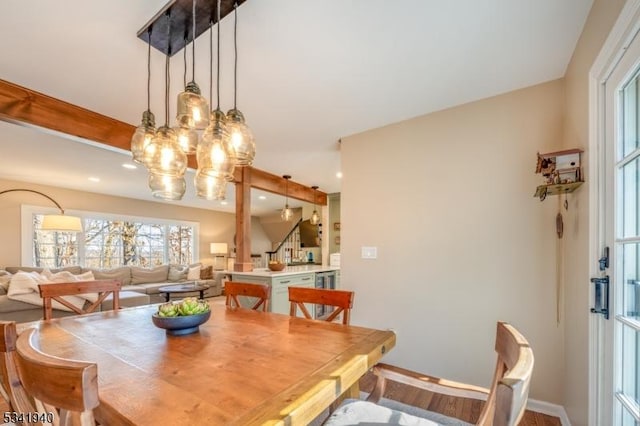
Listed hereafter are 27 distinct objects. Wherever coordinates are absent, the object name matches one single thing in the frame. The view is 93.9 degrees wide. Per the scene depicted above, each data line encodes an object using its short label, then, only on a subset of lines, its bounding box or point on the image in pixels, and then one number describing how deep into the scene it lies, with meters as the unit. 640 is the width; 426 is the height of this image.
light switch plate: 2.91
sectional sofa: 3.52
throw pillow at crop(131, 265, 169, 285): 6.30
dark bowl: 1.47
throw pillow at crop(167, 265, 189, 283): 6.77
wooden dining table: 0.84
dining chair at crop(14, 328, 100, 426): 0.64
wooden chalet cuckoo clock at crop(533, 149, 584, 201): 1.68
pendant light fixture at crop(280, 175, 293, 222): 5.14
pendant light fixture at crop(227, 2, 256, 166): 1.66
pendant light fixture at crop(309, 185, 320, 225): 5.88
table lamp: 7.96
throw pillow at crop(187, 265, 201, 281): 6.82
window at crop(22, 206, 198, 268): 5.63
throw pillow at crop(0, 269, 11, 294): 3.85
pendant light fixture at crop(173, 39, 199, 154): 1.79
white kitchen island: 3.72
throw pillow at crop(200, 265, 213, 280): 7.04
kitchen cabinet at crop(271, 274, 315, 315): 3.71
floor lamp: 4.50
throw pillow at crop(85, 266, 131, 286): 5.70
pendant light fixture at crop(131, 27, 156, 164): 1.75
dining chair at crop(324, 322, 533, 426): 0.65
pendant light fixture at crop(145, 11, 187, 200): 1.66
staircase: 6.81
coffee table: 5.18
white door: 1.22
